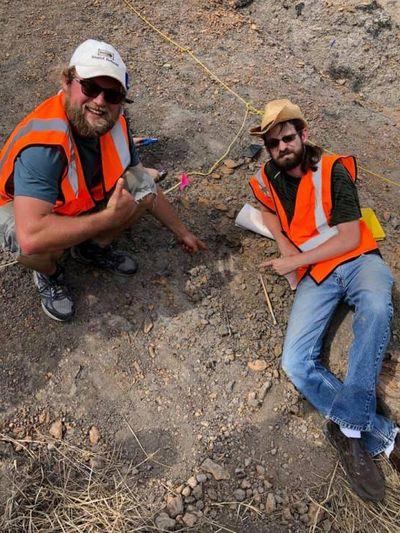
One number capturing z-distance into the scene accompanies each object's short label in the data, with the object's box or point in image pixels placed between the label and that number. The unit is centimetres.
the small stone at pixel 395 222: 411
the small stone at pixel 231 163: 433
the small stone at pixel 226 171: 429
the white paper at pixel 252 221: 381
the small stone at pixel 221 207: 401
